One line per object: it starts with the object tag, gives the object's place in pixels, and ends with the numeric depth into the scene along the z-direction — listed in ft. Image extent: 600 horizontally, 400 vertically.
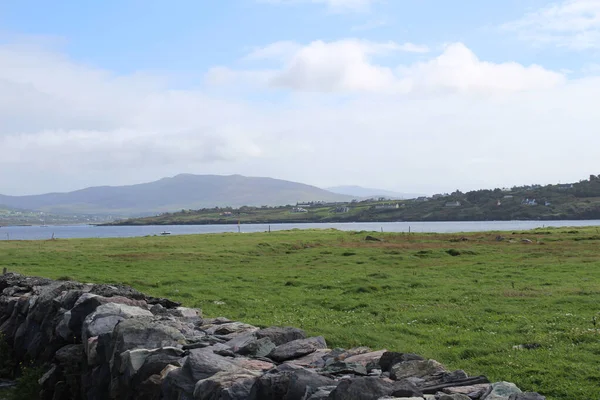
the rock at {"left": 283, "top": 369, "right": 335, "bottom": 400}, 22.54
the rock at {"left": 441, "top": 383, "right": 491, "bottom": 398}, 22.72
